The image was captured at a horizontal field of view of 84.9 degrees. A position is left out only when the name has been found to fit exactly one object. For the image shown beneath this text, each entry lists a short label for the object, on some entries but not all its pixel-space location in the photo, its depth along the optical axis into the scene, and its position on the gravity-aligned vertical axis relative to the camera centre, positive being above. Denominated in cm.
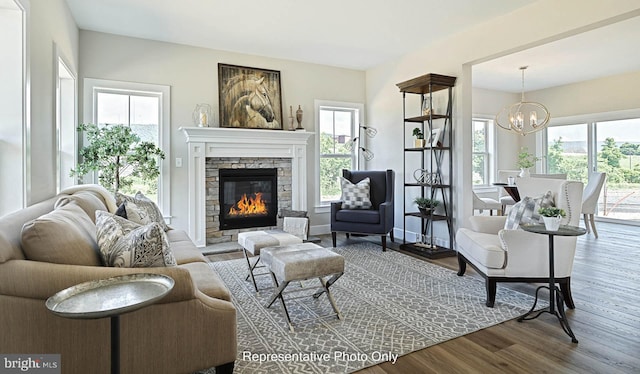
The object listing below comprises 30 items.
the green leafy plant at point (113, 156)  373 +36
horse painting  495 +124
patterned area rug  205 -96
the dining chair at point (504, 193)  607 -12
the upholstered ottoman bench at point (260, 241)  307 -49
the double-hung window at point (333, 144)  577 +74
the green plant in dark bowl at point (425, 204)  452 -22
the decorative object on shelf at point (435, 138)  459 +64
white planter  234 -25
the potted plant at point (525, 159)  741 +60
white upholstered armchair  270 -54
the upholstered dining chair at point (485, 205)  588 -31
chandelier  734 +156
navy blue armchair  467 -36
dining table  494 -5
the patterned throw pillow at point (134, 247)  168 -28
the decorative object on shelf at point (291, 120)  532 +104
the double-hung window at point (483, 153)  732 +71
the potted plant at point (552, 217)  234 -21
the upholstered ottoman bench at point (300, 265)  243 -56
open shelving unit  445 +42
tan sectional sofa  143 -60
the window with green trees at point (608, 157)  642 +56
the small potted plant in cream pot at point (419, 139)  473 +65
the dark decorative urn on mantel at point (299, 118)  533 +107
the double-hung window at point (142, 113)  435 +97
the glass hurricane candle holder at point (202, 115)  470 +100
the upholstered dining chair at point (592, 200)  537 -22
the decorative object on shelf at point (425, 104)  471 +116
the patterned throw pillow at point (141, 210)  257 -17
